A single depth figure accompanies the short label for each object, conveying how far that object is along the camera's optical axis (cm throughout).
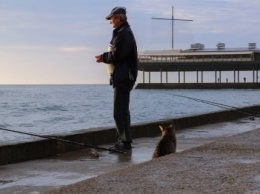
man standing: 818
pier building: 11881
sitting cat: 760
